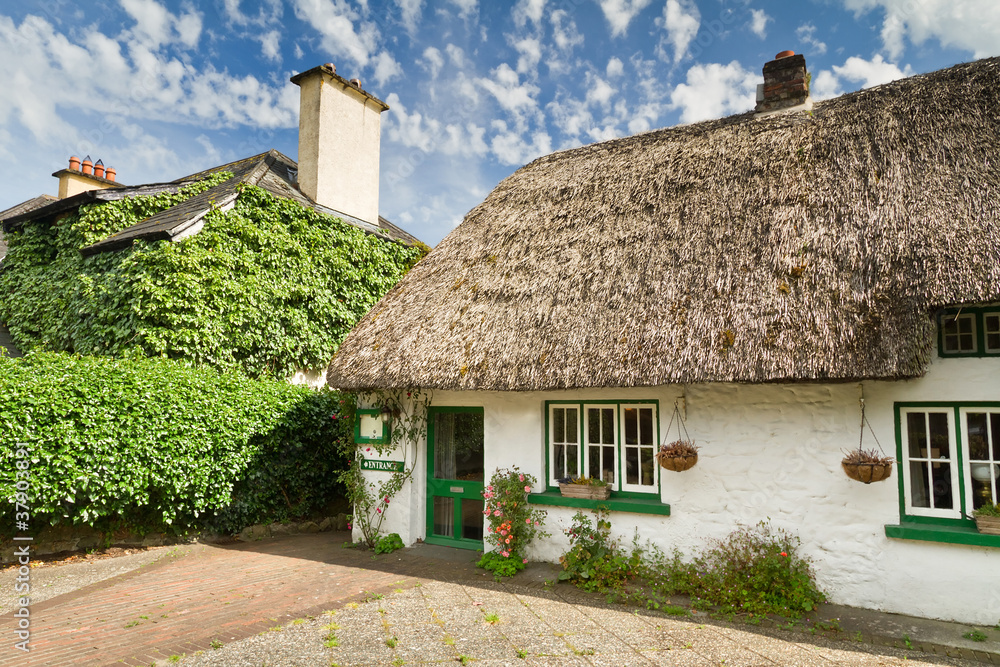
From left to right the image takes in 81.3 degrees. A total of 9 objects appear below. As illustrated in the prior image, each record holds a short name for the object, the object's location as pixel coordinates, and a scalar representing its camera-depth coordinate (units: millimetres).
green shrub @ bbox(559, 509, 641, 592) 6328
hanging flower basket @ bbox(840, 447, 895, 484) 5219
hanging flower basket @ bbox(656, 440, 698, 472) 6133
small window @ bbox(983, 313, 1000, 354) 5309
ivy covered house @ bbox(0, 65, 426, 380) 9539
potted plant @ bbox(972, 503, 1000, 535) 4961
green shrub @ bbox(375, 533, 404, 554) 7953
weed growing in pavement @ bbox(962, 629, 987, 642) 4773
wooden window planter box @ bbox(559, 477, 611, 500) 6723
